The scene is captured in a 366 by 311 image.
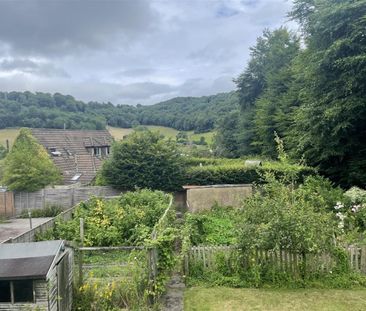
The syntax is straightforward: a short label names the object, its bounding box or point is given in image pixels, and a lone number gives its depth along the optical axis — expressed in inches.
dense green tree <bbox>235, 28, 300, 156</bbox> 1136.8
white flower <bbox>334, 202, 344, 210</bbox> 470.2
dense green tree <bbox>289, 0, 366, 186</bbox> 614.5
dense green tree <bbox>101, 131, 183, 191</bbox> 765.9
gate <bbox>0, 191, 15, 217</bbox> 736.3
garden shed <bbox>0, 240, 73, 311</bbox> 213.3
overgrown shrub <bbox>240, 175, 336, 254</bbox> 315.3
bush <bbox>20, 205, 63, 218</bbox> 721.6
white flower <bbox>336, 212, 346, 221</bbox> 431.7
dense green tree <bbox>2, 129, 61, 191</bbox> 723.4
